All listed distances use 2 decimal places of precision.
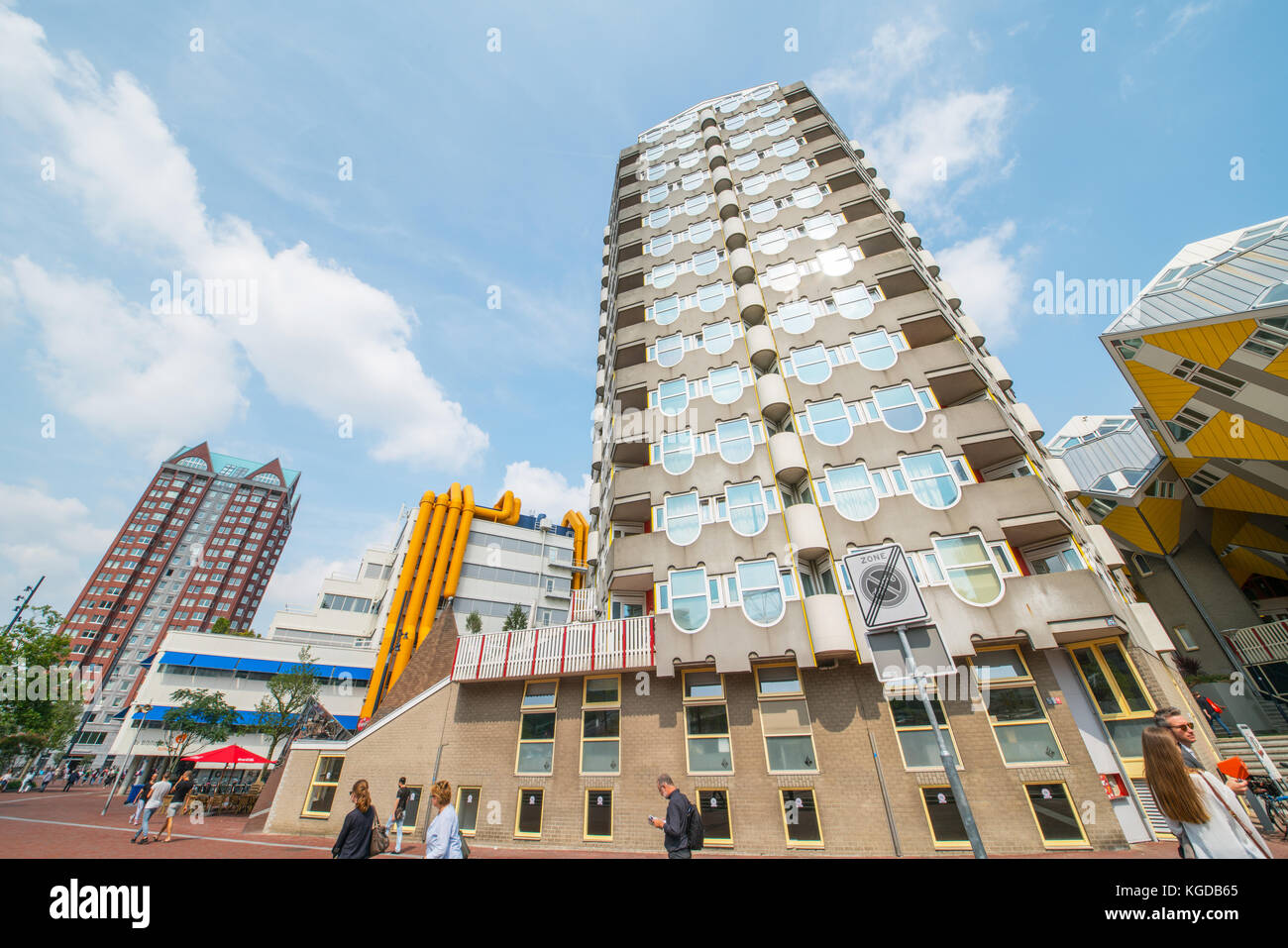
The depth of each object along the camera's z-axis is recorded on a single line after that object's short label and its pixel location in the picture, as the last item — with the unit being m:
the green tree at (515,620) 43.88
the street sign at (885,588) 7.89
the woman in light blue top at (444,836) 7.53
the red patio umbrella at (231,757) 24.92
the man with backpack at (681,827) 7.66
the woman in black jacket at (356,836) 7.49
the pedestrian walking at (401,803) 15.07
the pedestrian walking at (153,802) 14.70
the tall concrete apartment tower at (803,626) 14.22
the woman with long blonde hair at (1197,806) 4.48
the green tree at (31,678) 31.67
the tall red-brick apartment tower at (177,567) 92.44
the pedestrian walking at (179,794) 15.43
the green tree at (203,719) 32.41
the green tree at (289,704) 33.38
